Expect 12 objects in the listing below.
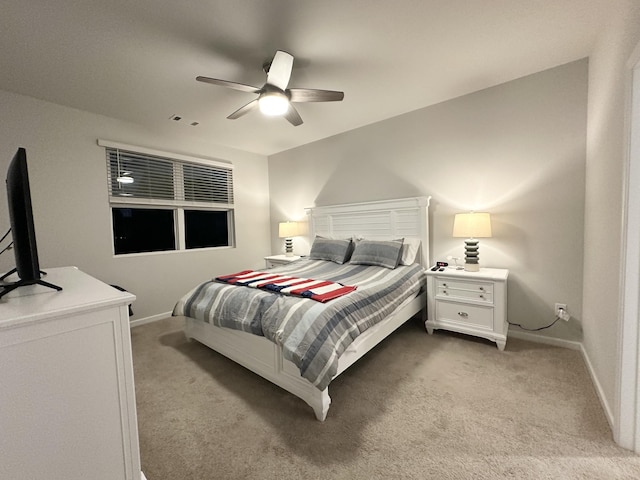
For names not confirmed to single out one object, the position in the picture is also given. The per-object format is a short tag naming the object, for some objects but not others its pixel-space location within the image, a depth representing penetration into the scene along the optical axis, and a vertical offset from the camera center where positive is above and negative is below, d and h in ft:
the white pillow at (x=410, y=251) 9.82 -1.08
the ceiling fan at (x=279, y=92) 6.21 +3.50
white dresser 2.64 -1.74
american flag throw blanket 6.30 -1.64
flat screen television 3.22 +0.08
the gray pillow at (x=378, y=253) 9.49 -1.13
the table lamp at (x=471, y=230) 7.97 -0.29
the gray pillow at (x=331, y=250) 10.91 -1.09
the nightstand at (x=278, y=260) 13.01 -1.73
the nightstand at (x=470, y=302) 7.57 -2.51
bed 5.18 -2.15
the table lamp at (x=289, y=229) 13.83 -0.19
